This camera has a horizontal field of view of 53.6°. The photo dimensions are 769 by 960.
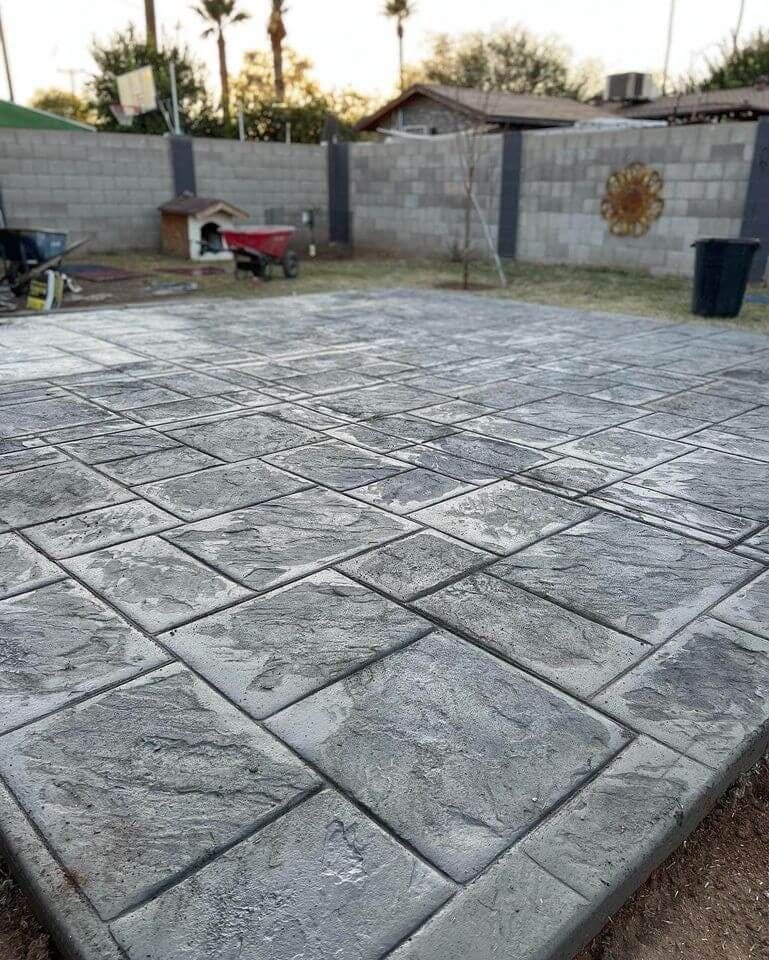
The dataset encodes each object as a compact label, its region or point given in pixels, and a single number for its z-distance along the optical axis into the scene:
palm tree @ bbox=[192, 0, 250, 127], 29.39
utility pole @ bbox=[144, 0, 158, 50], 24.45
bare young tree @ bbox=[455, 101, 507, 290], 13.70
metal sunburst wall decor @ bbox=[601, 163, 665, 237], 11.83
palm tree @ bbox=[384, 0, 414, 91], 40.78
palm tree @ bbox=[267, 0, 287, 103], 30.88
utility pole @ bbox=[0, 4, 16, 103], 29.64
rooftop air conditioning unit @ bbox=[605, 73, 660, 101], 21.04
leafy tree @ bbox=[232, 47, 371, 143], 23.50
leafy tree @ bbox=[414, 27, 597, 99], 37.41
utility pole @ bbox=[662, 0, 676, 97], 27.53
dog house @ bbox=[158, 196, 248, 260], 13.48
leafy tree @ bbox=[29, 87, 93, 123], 35.56
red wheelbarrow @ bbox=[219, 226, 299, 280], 10.97
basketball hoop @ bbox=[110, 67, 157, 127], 18.70
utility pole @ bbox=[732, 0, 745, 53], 27.00
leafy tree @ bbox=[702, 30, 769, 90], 26.53
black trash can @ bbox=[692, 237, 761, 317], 8.33
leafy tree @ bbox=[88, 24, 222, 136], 22.80
